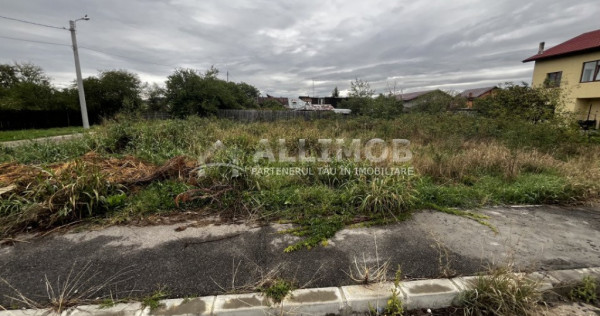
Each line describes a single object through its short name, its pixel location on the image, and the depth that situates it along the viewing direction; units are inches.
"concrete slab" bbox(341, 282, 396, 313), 66.9
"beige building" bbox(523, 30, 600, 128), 581.9
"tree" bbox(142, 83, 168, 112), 620.4
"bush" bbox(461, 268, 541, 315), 64.7
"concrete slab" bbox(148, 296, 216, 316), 62.6
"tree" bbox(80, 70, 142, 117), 658.2
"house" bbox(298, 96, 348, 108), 1481.3
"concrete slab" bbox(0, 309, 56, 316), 62.3
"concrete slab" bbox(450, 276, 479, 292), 71.3
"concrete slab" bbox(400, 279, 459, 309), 69.1
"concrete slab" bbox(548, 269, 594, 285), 76.5
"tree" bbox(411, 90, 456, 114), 480.1
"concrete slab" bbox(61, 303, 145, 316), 62.4
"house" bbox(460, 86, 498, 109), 1233.1
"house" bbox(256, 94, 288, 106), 1718.8
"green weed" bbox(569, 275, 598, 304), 71.9
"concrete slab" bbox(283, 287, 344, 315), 65.2
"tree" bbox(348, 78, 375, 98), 528.1
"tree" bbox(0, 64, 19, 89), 766.5
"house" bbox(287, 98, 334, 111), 1363.3
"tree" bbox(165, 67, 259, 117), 569.3
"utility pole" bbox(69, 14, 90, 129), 478.6
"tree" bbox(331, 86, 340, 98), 1718.1
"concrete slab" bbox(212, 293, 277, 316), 63.5
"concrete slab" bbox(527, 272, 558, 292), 72.8
